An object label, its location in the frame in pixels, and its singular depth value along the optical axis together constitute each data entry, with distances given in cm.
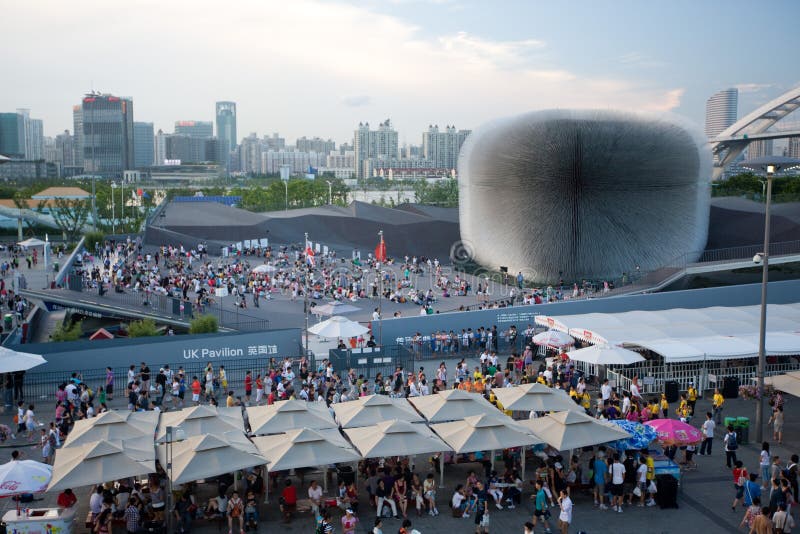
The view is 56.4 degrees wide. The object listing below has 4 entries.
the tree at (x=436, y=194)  10181
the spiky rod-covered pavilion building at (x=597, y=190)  4188
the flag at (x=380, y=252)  3198
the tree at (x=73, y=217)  6646
